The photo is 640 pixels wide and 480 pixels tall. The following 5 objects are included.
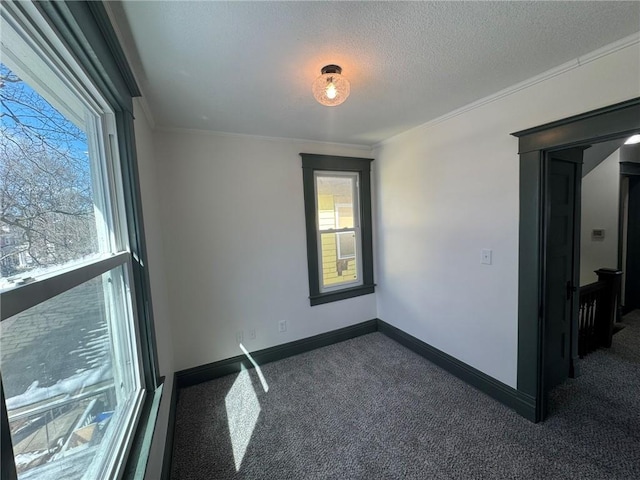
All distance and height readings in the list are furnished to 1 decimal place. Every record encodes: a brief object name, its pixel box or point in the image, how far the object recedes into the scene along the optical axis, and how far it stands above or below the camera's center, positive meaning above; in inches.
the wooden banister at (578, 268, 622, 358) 109.9 -42.6
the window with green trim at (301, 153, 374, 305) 121.9 -2.1
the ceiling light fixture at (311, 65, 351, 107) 60.4 +31.2
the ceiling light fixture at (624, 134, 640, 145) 126.5 +32.7
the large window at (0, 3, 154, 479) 25.0 -4.0
